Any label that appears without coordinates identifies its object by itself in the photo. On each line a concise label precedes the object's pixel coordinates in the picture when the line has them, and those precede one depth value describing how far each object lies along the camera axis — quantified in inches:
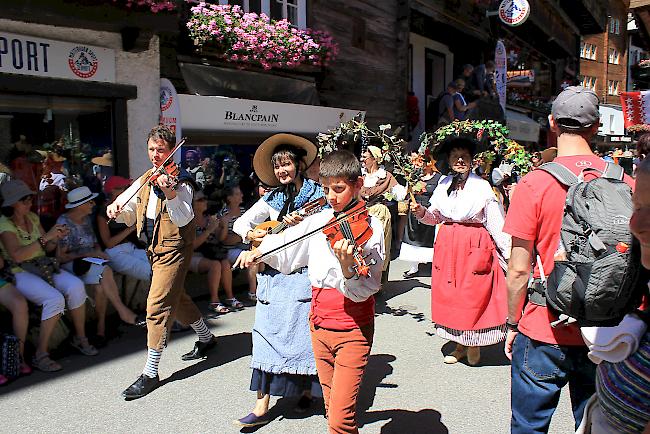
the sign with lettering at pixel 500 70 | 633.1
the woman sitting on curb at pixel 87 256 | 210.8
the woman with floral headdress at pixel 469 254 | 177.3
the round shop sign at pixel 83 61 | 253.8
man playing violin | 157.3
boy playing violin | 106.3
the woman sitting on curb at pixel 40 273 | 185.8
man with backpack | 93.7
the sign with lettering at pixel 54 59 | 230.8
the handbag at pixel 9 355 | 171.2
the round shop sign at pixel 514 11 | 598.9
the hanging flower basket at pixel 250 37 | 305.6
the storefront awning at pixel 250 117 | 296.2
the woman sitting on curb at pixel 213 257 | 255.0
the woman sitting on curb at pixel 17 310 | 180.2
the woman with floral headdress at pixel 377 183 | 229.0
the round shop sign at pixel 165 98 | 285.4
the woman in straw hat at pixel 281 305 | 139.9
